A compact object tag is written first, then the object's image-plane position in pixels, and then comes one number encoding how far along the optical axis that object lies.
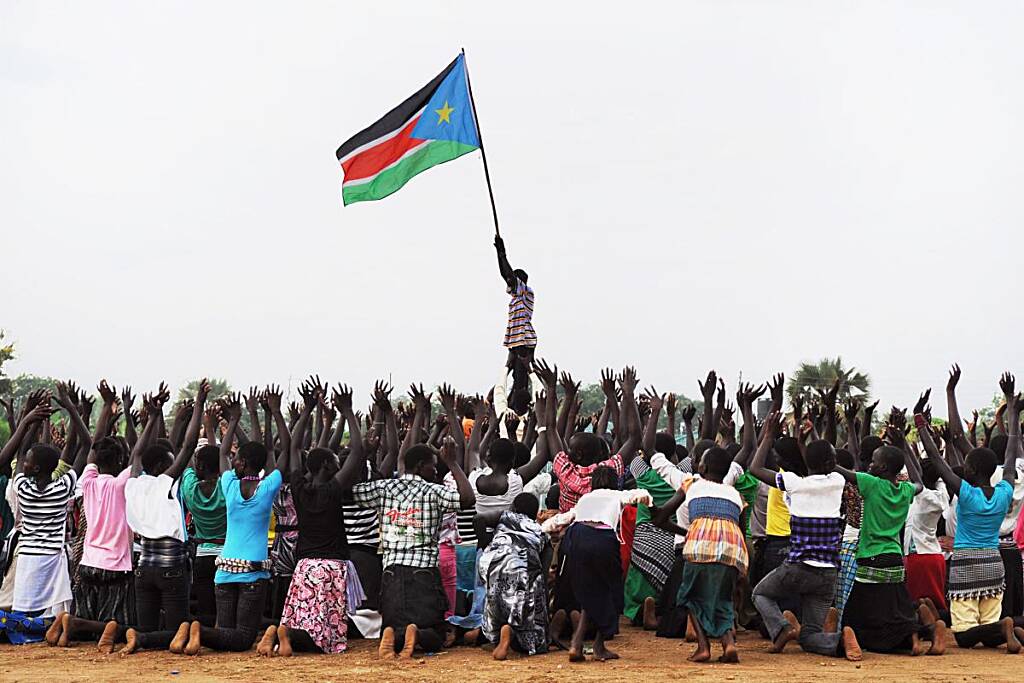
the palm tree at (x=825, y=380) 32.97
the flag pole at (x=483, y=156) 15.73
